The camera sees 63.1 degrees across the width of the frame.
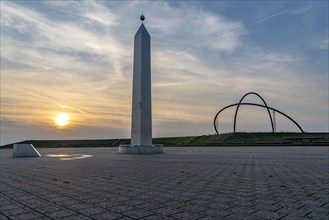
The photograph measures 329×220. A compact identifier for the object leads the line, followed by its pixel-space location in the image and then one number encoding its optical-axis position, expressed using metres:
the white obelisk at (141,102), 20.31
